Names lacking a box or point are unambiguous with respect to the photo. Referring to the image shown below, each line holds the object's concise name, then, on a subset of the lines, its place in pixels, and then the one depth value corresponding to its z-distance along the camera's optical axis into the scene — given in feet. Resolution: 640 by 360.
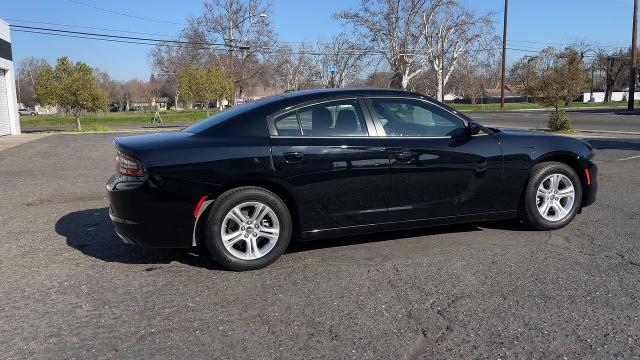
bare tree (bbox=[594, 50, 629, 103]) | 249.14
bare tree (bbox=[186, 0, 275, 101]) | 187.11
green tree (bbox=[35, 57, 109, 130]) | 94.27
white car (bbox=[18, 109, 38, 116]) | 286.46
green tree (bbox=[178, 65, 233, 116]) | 126.62
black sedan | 13.93
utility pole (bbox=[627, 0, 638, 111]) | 118.52
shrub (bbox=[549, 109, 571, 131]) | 69.36
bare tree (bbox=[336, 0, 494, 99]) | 160.86
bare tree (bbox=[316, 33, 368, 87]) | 155.00
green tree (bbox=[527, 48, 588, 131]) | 70.23
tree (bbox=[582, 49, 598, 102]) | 245.24
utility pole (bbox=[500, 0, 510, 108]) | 162.79
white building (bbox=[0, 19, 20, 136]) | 83.97
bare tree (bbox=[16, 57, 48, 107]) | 343.75
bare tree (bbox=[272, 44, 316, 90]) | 165.58
